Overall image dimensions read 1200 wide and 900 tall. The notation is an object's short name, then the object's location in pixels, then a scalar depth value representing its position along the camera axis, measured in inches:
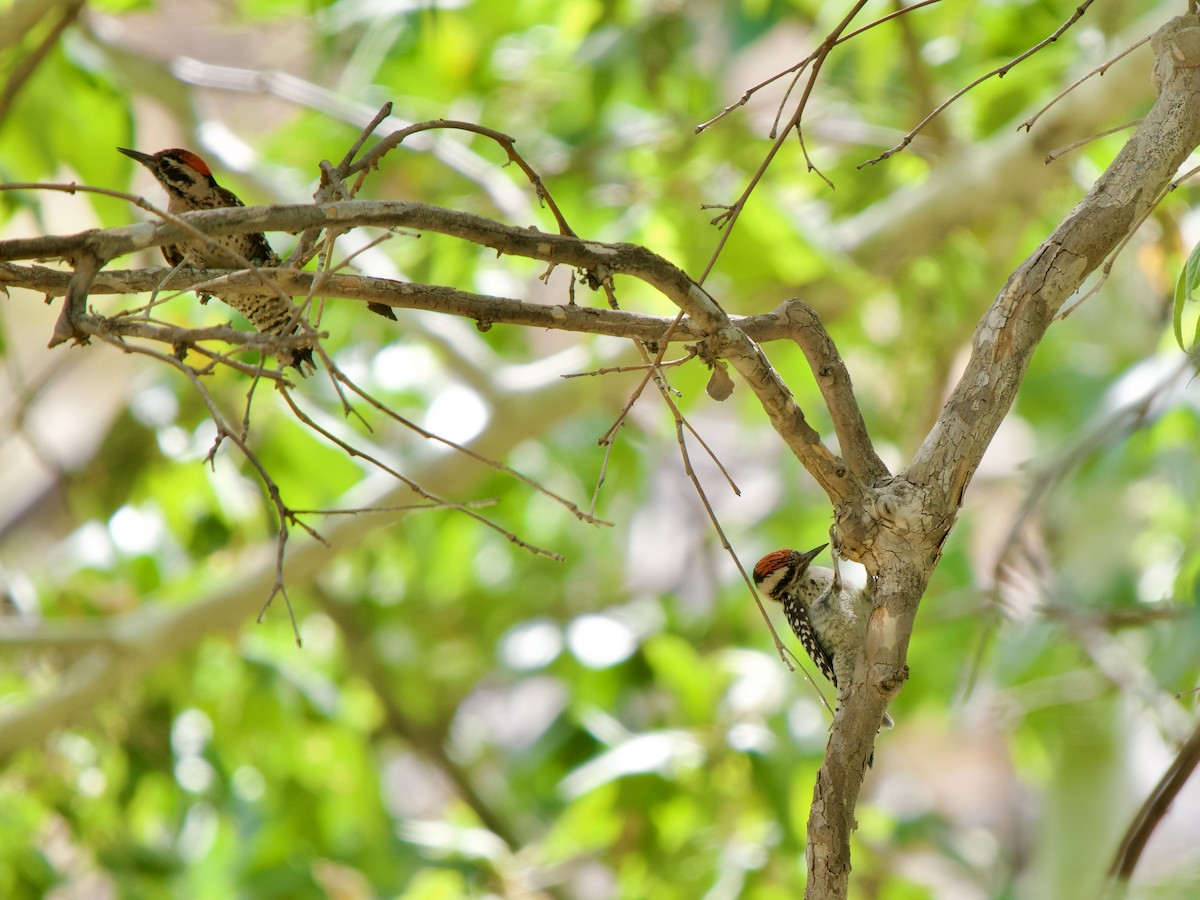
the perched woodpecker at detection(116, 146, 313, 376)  263.0
